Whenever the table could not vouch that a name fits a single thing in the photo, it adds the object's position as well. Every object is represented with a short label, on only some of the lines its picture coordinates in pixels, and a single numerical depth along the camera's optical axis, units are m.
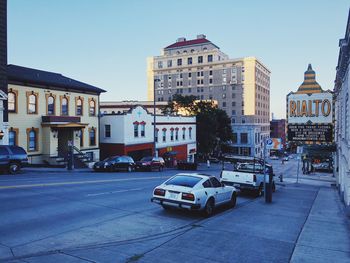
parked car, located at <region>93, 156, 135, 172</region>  30.39
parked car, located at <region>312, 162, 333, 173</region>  53.41
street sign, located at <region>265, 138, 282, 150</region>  18.89
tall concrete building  99.81
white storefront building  41.66
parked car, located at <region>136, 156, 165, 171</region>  34.47
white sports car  11.33
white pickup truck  17.77
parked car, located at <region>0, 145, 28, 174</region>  23.16
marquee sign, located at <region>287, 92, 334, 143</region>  17.31
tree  61.75
